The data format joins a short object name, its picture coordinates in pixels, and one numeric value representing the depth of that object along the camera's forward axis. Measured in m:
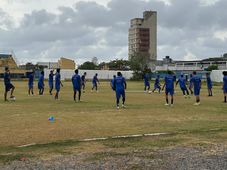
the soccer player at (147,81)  32.88
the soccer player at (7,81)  20.96
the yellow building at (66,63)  95.31
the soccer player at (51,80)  25.67
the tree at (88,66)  114.38
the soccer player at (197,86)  20.37
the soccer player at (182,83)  26.31
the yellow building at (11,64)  79.56
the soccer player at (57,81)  23.25
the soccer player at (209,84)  27.84
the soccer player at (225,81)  21.24
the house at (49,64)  103.19
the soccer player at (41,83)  27.03
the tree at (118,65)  109.41
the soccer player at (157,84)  33.00
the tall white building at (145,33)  155.12
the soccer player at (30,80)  27.70
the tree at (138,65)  79.81
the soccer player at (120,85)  17.66
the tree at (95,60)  131.81
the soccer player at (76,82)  21.25
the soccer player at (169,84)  19.02
